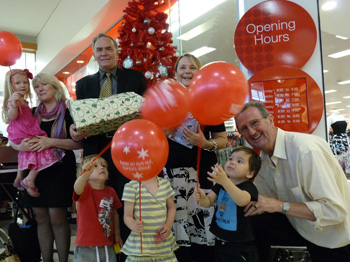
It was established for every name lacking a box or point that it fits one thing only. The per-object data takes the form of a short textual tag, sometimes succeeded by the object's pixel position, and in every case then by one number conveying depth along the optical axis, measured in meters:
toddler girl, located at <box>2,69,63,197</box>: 2.04
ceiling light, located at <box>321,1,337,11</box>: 2.50
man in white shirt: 1.42
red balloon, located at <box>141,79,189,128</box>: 1.45
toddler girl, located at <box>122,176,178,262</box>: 1.67
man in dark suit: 1.97
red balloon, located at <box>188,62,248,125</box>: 1.28
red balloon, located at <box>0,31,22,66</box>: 2.28
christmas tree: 3.28
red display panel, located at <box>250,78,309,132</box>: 2.43
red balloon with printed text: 1.32
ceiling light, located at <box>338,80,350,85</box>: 2.48
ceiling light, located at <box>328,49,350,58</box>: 2.53
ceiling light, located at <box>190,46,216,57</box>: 4.04
